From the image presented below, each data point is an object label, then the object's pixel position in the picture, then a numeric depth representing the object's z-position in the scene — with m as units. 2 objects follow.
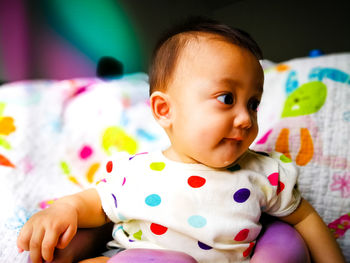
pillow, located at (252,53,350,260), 0.80
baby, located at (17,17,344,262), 0.56
